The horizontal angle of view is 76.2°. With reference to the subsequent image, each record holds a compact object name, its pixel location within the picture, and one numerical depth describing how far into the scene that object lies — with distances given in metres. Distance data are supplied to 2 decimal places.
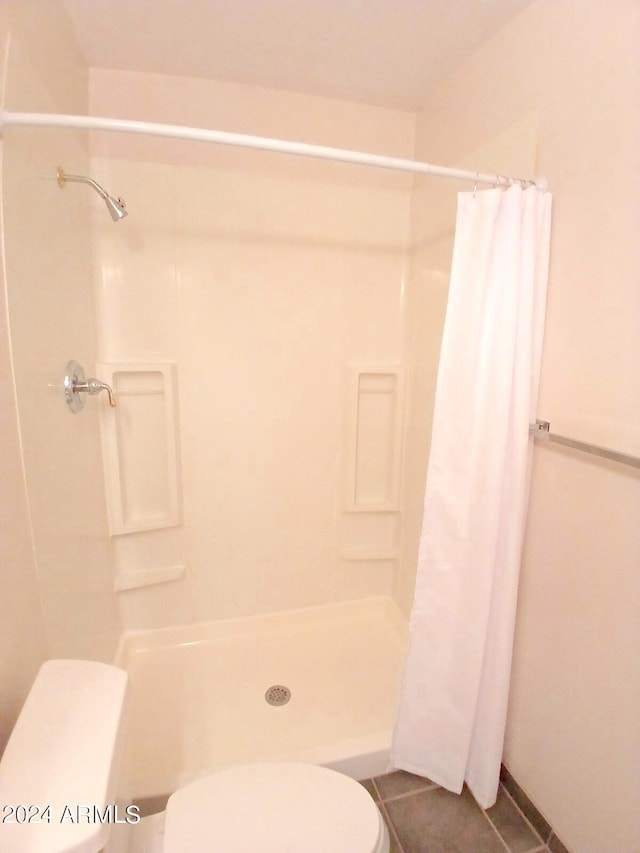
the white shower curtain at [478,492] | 1.01
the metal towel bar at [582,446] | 0.80
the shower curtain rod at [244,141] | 0.84
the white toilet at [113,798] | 0.56
